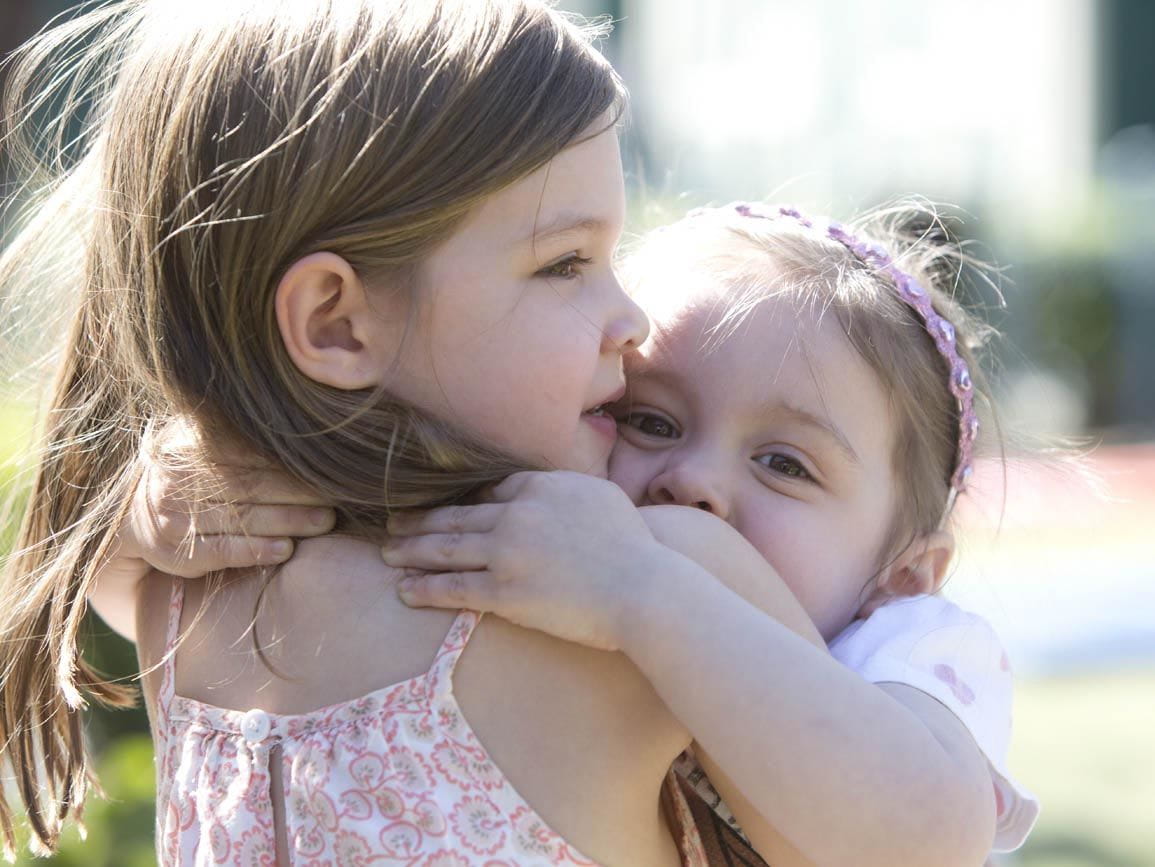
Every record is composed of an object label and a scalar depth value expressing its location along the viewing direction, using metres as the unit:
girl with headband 1.50
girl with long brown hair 1.51
